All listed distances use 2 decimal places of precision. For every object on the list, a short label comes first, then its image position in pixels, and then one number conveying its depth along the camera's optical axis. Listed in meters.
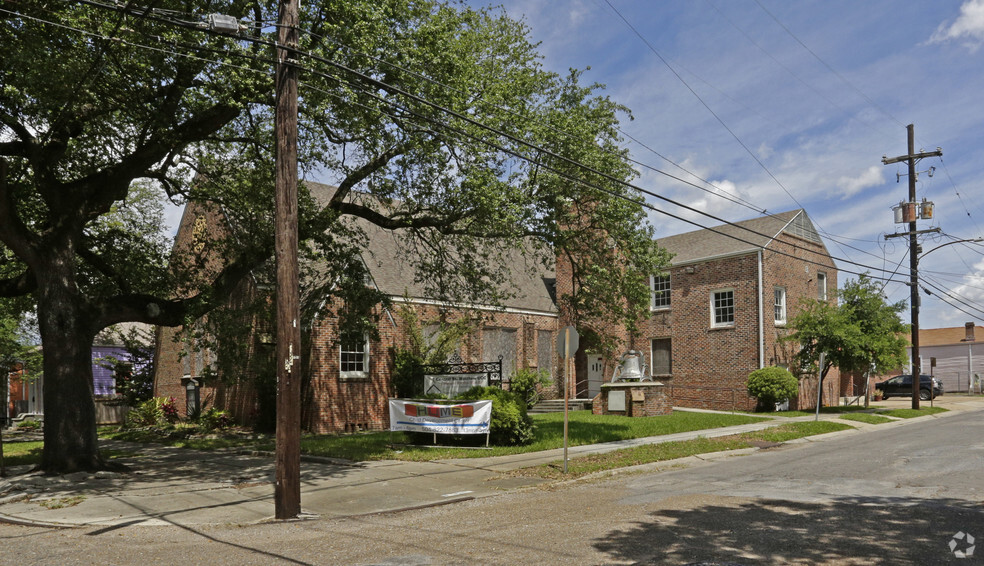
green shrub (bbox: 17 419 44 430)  28.43
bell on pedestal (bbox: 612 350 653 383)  26.06
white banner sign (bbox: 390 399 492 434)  16.39
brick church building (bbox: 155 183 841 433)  23.59
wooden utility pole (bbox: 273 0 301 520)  9.62
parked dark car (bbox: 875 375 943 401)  41.72
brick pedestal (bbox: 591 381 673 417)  24.86
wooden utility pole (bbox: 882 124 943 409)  29.81
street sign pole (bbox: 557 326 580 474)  13.57
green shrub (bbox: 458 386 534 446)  16.78
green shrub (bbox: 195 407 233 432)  22.60
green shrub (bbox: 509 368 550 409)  26.39
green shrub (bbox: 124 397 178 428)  25.09
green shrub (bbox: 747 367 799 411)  27.62
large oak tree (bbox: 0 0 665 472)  12.02
